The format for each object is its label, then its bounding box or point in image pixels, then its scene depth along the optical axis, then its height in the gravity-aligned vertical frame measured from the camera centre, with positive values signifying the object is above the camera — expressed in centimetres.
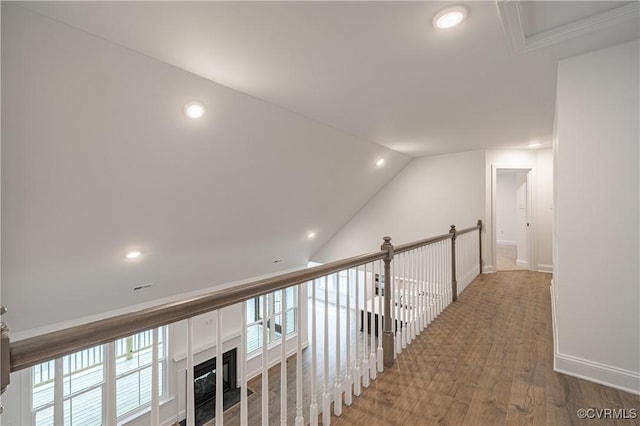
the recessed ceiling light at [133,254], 373 -52
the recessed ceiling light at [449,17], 162 +112
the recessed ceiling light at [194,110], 259 +95
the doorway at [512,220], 554 -31
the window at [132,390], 423 -266
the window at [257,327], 603 -259
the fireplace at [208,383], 546 -345
